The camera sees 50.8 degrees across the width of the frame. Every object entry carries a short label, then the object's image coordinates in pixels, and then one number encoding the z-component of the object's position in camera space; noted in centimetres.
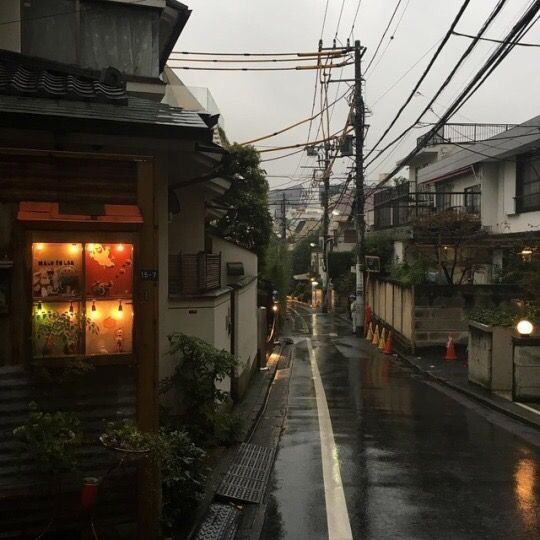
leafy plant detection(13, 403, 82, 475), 448
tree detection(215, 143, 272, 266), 2277
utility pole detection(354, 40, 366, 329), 2905
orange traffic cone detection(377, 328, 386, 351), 2546
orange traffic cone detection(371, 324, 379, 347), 2728
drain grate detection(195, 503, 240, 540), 566
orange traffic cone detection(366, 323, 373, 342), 2947
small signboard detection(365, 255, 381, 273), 3156
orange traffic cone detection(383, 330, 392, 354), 2395
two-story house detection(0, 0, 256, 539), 487
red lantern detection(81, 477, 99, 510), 436
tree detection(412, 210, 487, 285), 2278
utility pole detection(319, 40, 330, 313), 4341
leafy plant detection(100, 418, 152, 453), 456
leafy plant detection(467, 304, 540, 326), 1327
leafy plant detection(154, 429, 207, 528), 549
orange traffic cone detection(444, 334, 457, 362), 2033
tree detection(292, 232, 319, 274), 8281
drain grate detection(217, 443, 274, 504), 683
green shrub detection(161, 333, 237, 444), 822
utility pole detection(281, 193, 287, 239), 6481
